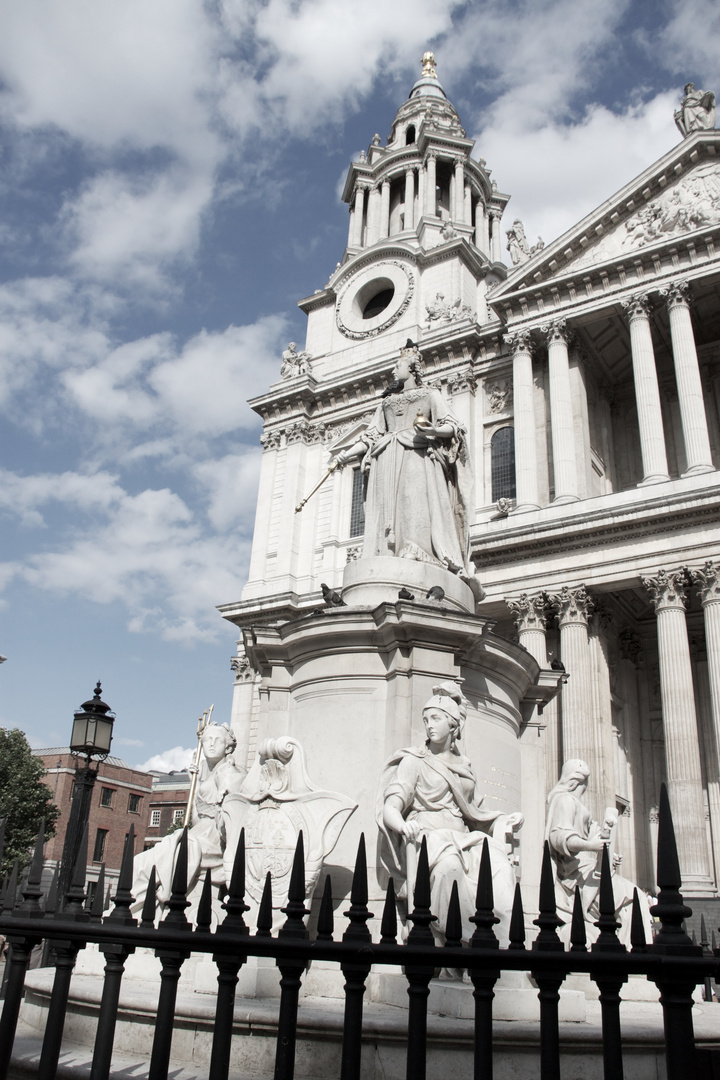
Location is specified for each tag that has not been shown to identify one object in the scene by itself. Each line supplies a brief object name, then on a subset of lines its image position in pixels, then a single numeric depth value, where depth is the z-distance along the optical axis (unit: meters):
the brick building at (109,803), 52.69
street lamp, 10.87
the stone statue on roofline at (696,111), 28.66
